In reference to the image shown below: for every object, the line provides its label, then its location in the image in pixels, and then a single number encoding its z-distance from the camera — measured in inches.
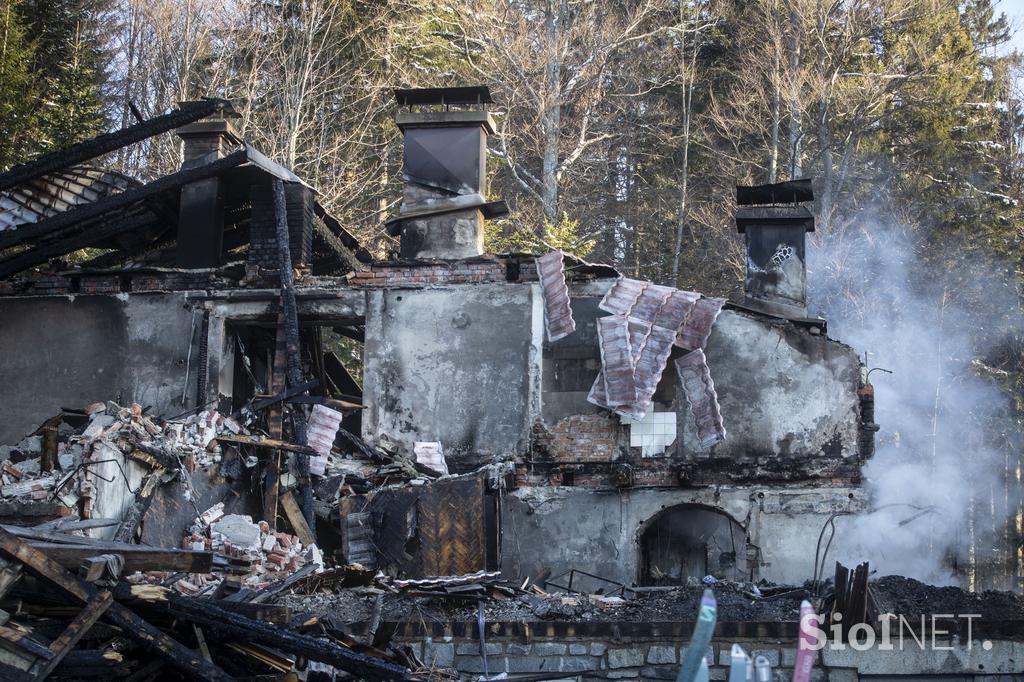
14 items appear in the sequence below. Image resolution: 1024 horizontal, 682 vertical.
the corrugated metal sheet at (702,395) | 672.4
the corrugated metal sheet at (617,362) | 674.2
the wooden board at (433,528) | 642.8
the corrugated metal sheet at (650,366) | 673.0
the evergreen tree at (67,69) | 1029.8
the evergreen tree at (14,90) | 988.6
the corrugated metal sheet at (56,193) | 751.1
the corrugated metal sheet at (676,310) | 685.9
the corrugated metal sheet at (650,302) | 689.0
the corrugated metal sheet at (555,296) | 690.8
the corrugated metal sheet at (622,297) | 691.4
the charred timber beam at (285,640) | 386.0
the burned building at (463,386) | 664.4
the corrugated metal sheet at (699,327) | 680.4
